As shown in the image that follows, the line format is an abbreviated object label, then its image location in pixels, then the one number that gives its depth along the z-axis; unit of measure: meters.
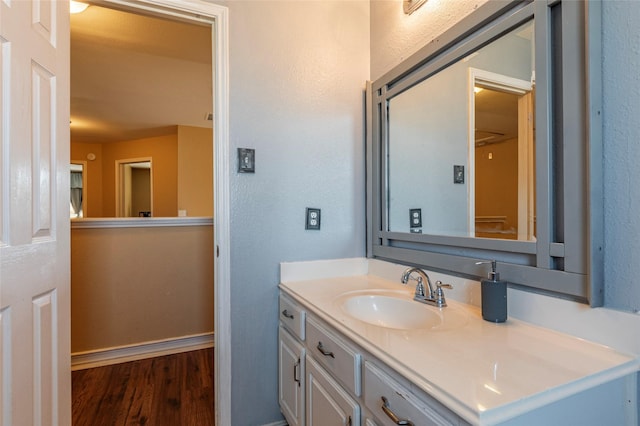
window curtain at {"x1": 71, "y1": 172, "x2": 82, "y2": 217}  6.31
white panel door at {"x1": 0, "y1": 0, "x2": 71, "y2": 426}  0.93
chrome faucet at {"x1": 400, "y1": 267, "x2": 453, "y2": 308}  1.19
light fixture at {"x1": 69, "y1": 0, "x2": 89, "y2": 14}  1.72
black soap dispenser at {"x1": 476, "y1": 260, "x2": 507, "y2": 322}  0.98
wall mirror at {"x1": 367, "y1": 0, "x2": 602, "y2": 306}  0.83
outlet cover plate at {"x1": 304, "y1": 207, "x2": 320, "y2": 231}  1.68
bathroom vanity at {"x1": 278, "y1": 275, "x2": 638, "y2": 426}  0.62
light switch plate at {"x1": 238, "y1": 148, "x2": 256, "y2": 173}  1.54
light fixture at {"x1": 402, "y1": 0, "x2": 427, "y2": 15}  1.43
